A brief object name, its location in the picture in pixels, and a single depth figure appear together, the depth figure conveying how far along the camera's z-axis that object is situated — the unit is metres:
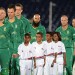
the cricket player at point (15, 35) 16.64
